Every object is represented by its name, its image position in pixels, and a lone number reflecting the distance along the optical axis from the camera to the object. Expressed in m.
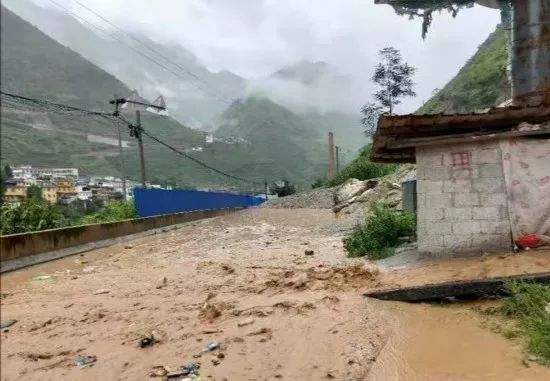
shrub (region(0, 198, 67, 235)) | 15.54
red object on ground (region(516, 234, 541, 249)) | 7.55
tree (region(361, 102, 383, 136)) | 41.94
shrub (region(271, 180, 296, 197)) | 54.97
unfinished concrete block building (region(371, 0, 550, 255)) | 7.81
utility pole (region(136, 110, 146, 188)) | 27.01
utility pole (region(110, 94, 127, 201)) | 26.01
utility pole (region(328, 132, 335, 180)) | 50.25
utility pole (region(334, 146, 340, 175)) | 64.51
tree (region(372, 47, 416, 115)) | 39.66
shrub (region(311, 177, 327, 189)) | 51.08
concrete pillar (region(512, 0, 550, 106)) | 10.48
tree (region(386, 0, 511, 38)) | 14.28
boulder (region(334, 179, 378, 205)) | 28.53
